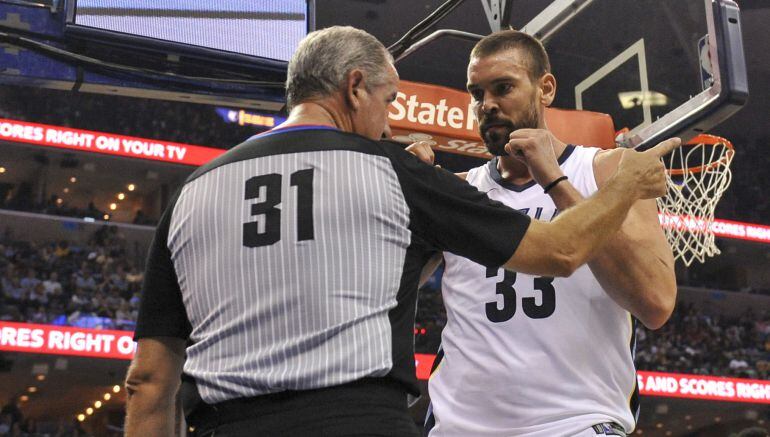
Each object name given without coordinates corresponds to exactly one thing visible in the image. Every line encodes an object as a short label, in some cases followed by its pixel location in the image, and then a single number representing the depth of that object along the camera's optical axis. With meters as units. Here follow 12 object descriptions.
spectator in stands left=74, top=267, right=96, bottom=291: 17.44
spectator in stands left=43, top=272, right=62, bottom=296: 17.07
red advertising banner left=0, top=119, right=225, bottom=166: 17.50
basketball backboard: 4.66
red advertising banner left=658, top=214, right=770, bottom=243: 19.23
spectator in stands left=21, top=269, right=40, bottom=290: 16.86
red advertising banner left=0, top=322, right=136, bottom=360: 14.56
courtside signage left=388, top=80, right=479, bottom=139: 5.80
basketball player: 2.57
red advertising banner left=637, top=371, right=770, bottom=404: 17.17
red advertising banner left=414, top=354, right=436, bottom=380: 15.80
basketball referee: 1.79
